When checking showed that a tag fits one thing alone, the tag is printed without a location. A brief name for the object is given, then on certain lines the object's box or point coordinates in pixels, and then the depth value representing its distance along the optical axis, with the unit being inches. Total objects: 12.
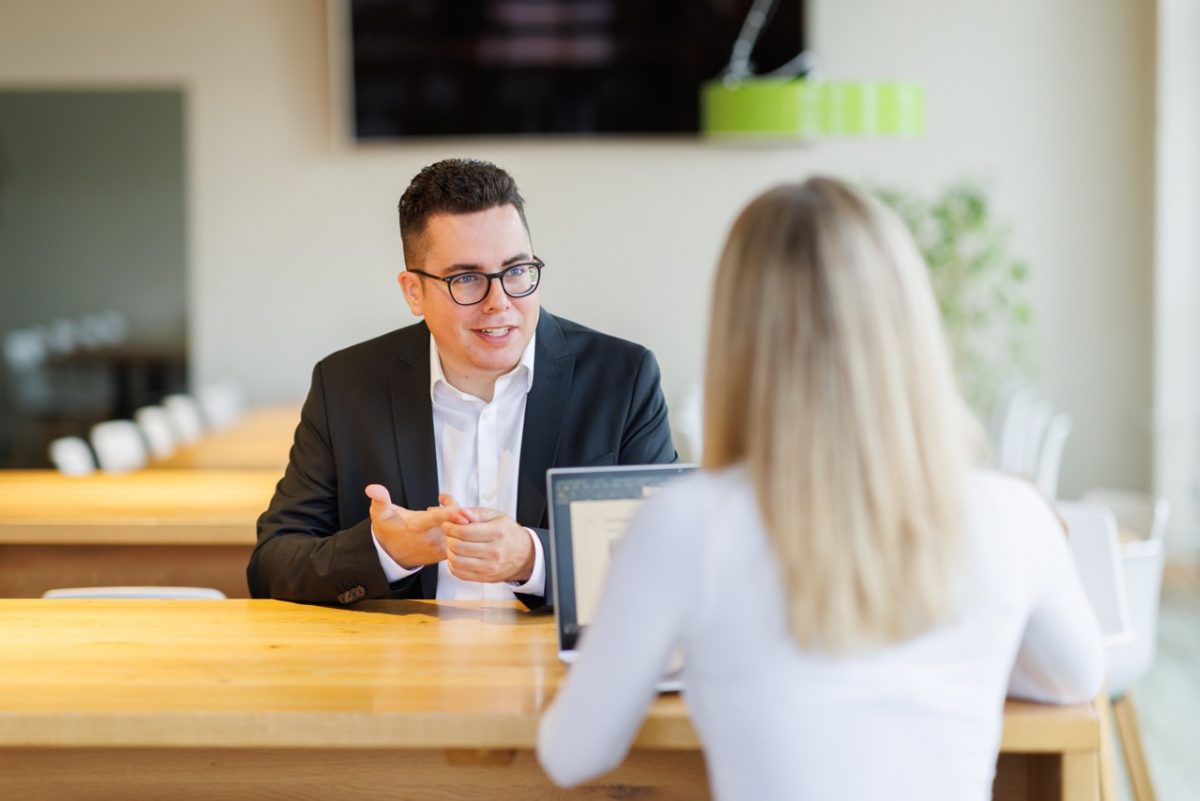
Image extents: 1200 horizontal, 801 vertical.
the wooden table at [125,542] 152.3
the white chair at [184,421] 254.8
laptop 79.2
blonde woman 58.5
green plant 291.1
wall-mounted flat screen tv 301.7
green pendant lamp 227.3
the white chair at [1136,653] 141.9
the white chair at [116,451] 195.0
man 100.7
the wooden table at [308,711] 71.9
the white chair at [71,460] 195.3
